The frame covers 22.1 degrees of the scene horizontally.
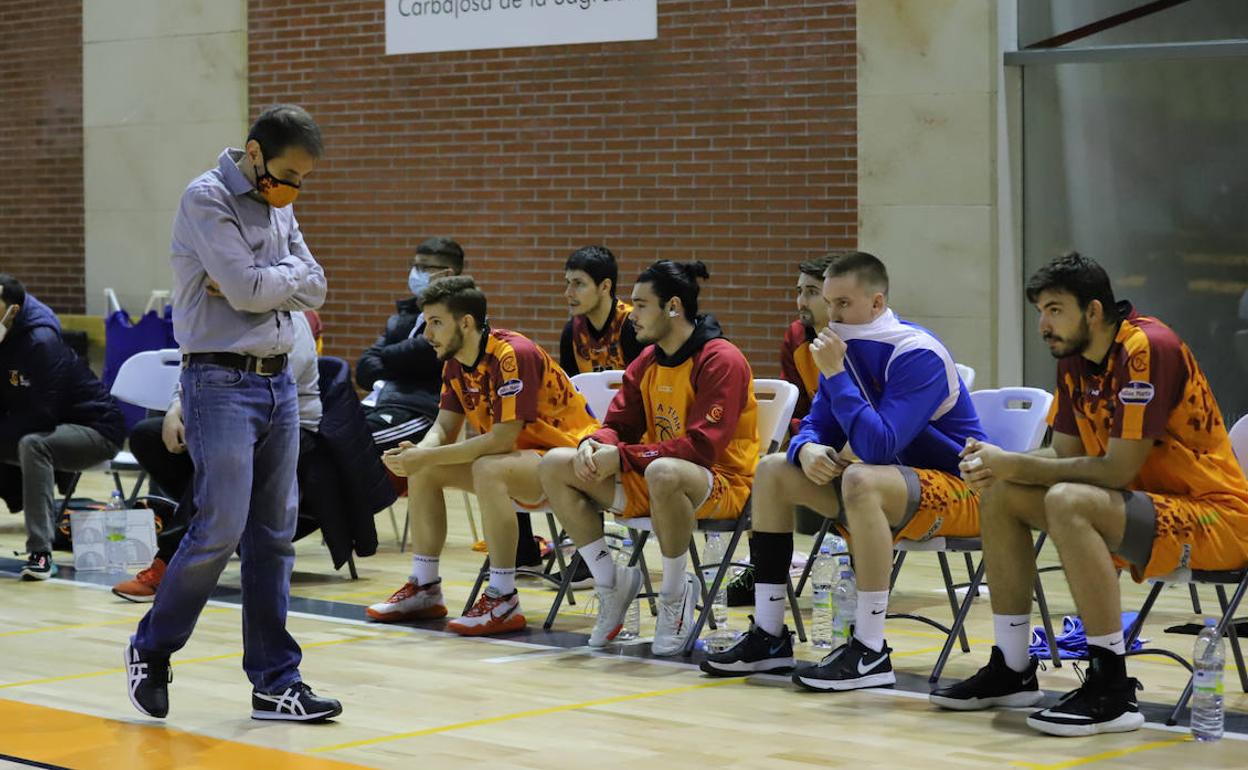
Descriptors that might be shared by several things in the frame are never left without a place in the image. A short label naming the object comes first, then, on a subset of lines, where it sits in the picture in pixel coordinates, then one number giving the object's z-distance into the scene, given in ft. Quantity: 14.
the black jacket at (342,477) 43.06
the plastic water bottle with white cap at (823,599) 35.69
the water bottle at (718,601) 34.90
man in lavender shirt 26.91
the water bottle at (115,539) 46.18
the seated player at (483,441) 37.49
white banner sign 61.00
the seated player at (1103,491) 27.33
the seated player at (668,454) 34.53
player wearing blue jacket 30.82
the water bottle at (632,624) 36.58
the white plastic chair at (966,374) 40.24
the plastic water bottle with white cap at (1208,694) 26.63
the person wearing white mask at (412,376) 48.32
